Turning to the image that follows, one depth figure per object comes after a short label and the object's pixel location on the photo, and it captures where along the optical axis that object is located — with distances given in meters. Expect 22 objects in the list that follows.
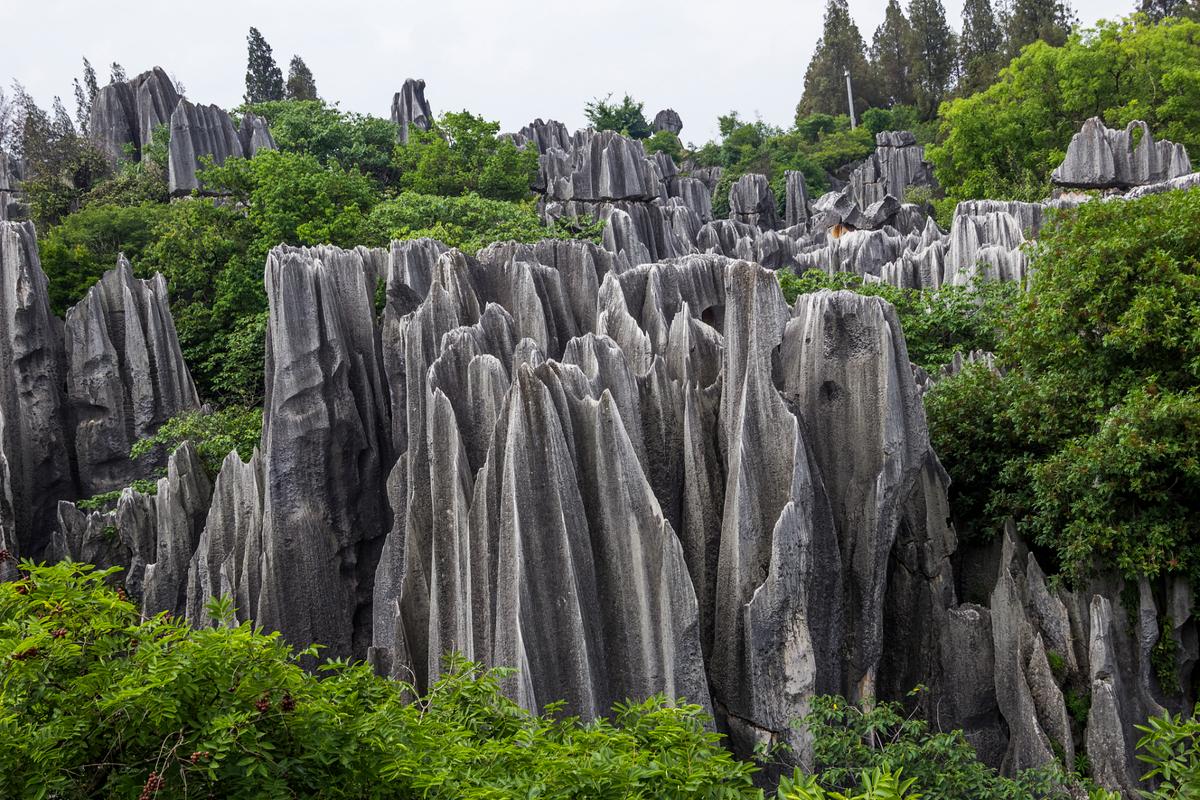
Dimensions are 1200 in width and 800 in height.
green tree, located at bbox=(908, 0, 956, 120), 67.81
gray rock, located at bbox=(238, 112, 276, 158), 40.72
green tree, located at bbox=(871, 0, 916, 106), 70.88
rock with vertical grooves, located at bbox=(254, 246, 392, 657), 14.16
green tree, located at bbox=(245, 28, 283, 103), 60.31
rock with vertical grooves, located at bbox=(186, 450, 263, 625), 14.45
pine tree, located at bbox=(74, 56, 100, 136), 59.76
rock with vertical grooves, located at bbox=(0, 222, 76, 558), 19.92
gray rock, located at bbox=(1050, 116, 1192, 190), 35.28
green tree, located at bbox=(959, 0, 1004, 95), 65.38
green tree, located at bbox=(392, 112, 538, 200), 32.50
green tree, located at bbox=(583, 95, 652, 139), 65.00
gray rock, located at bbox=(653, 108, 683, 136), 70.88
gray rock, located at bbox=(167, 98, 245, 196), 37.03
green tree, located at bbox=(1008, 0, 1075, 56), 60.56
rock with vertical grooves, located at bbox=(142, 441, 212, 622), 15.78
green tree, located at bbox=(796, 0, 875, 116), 71.62
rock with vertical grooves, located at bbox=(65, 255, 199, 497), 20.64
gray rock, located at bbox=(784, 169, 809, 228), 54.38
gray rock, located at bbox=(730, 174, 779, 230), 52.75
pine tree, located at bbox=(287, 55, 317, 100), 62.16
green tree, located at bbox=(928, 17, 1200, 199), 40.75
